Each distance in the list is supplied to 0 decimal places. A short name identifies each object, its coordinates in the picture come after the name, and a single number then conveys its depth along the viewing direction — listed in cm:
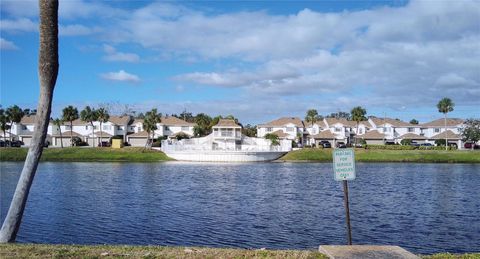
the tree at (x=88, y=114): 12988
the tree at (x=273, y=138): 10726
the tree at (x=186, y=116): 18495
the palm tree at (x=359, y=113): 12550
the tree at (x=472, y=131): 12256
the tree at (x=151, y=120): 11719
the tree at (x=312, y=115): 14138
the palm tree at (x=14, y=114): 11850
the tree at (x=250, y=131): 14988
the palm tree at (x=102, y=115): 13025
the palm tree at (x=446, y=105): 12038
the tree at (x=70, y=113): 12388
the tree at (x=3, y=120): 11694
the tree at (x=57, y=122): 12912
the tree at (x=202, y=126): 13638
